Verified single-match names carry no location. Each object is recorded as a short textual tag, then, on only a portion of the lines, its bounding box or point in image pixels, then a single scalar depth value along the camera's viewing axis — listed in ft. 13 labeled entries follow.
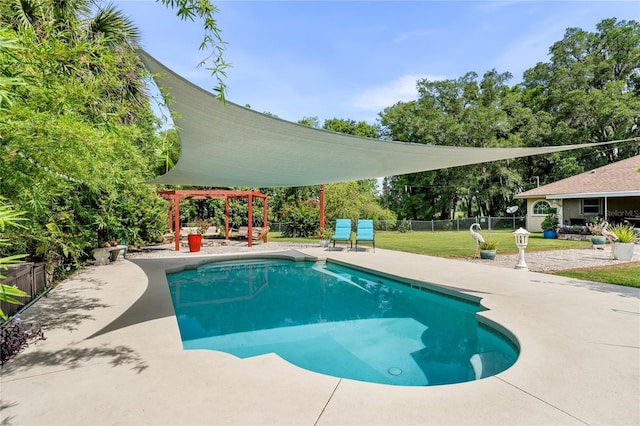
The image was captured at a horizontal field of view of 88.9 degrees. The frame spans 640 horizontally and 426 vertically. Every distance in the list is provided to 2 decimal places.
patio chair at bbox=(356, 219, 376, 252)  30.37
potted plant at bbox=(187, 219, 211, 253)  31.01
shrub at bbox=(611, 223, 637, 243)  25.12
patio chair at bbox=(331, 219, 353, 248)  31.58
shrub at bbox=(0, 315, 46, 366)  8.23
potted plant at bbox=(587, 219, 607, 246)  32.01
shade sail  10.62
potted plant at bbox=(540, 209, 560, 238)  46.88
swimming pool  10.02
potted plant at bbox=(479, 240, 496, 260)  25.93
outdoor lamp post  20.79
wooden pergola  33.83
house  45.21
